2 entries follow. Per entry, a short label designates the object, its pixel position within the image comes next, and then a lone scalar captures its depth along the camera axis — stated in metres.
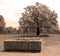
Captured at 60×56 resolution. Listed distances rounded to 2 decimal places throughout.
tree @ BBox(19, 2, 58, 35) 13.46
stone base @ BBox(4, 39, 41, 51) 5.72
